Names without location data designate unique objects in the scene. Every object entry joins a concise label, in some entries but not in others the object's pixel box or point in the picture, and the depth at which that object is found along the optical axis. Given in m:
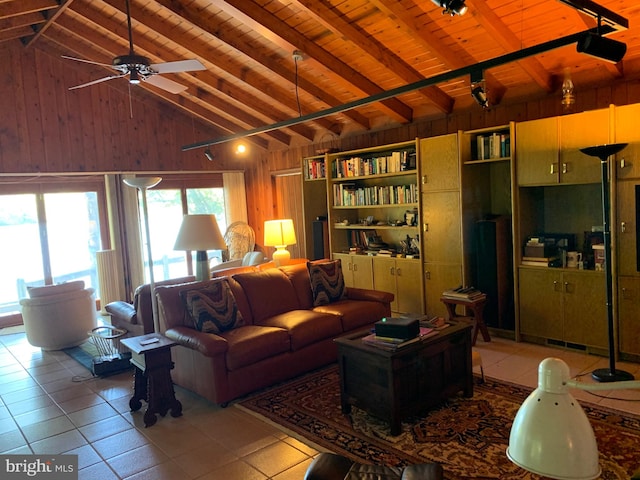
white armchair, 5.35
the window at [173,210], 8.17
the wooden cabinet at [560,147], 4.13
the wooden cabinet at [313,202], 6.95
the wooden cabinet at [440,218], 5.19
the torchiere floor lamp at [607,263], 3.63
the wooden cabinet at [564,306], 4.29
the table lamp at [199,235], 4.23
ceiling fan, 3.80
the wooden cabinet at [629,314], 4.04
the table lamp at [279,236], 6.37
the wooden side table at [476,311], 4.74
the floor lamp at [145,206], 4.21
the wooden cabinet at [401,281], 5.73
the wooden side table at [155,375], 3.53
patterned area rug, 2.73
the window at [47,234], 6.99
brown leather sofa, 3.72
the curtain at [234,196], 8.78
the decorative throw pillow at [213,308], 4.01
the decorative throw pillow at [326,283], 4.97
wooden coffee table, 3.11
